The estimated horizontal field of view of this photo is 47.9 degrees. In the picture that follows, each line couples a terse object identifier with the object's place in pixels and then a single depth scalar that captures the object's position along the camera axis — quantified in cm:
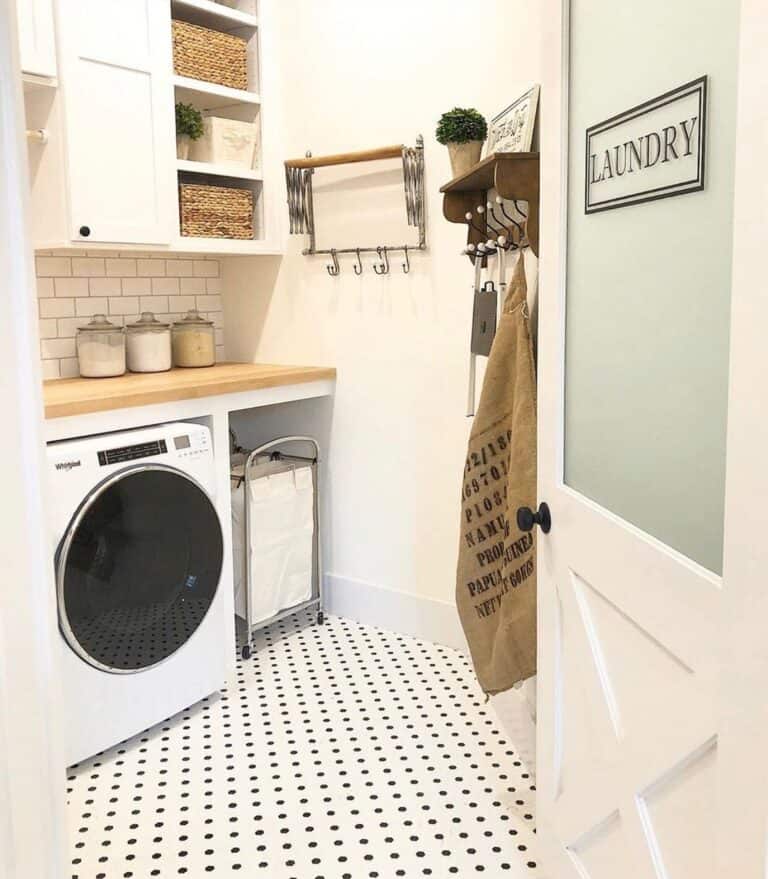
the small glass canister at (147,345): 319
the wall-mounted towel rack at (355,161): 299
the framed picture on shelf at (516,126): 219
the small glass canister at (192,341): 338
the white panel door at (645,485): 107
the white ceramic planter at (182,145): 309
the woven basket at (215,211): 310
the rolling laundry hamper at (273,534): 309
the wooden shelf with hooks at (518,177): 199
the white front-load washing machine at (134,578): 236
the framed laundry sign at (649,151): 118
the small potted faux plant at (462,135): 249
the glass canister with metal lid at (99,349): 306
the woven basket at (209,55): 301
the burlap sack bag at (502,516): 211
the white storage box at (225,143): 317
